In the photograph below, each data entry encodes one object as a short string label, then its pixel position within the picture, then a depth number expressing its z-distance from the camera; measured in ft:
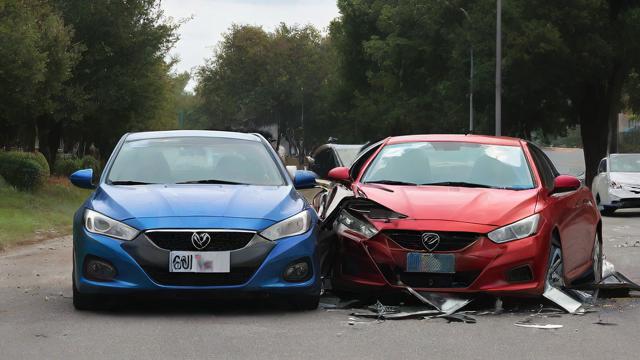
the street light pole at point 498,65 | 138.10
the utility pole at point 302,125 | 272.10
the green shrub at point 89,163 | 163.07
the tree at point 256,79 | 265.95
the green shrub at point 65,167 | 150.92
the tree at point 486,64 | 127.13
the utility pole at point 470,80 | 162.71
